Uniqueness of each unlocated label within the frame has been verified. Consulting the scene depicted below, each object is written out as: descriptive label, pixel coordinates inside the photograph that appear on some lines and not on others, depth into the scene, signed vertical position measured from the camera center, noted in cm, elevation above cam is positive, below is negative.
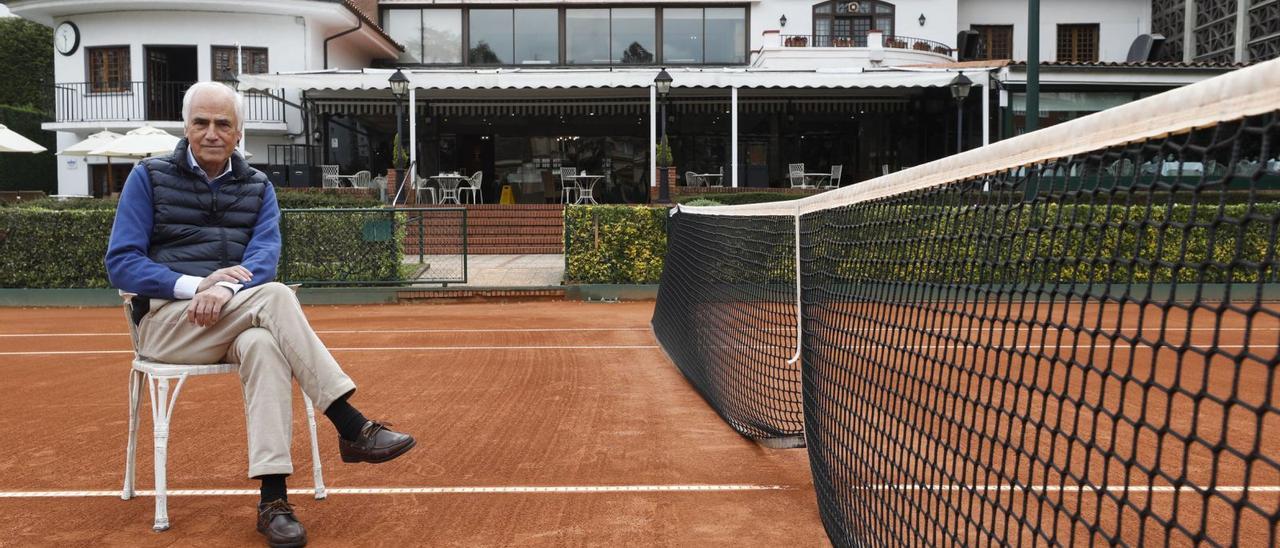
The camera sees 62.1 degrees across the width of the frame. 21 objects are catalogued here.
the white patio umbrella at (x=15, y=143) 2003 +138
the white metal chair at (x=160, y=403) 378 -71
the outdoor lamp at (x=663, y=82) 2091 +252
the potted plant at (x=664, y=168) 2186 +87
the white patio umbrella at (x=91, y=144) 2194 +148
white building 2417 +293
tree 3769 +548
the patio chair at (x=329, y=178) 2459 +80
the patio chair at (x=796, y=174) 2509 +82
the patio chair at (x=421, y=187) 2292 +55
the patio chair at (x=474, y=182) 2446 +68
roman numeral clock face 2662 +441
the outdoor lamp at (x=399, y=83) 2134 +260
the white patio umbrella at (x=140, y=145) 2069 +136
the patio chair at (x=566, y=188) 2503 +53
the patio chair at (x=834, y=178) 2562 +78
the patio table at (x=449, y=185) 2383 +61
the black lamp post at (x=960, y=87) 2119 +242
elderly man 375 -29
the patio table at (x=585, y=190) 2428 +47
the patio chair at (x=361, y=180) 2453 +75
